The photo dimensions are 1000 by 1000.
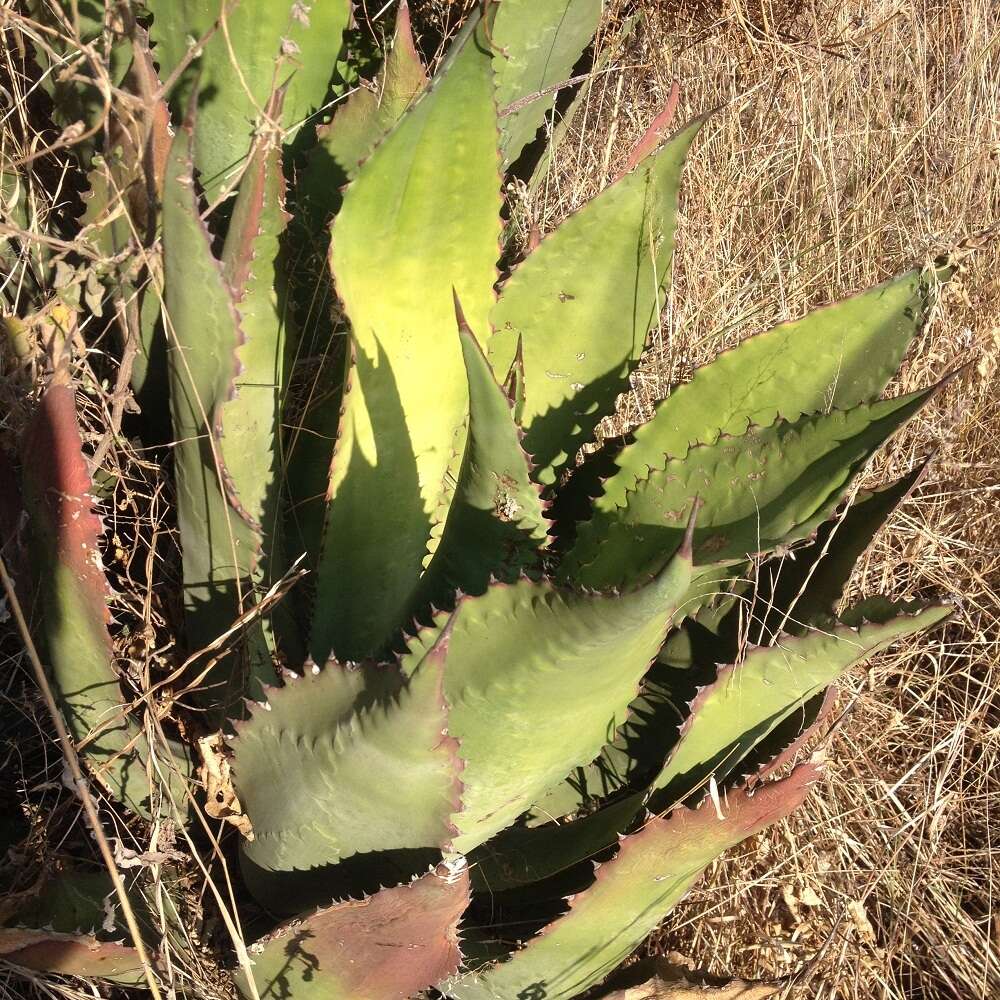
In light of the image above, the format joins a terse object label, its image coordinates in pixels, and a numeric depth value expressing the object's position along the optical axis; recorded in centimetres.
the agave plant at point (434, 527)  91
